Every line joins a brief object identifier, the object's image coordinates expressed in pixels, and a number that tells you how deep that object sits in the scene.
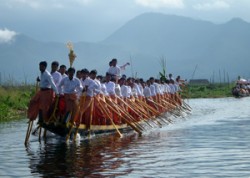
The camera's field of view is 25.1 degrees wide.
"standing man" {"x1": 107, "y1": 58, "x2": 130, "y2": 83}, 22.38
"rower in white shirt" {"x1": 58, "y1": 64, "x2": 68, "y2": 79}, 18.17
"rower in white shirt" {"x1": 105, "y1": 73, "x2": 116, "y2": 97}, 20.58
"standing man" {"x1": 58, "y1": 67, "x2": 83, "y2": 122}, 17.25
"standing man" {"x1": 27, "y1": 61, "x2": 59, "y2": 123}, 16.78
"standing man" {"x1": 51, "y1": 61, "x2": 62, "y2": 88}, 17.62
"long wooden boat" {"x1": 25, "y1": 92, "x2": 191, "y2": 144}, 17.09
